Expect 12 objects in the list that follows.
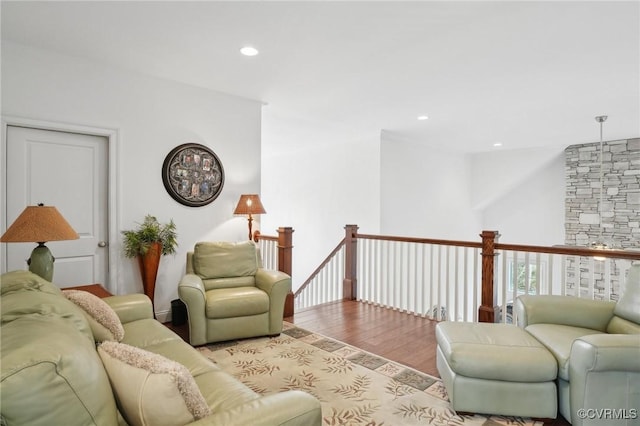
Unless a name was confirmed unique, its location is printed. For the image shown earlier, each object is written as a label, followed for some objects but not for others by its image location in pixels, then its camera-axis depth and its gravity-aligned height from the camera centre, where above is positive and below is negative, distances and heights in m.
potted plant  3.29 -0.37
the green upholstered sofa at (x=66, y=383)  0.81 -0.44
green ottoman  2.01 -0.97
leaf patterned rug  2.11 -1.23
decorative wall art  3.66 +0.39
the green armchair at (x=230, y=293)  3.05 -0.77
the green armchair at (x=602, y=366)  1.80 -0.82
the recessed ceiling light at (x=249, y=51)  2.87 +1.33
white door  2.88 +0.18
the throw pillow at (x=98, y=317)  1.80 -0.57
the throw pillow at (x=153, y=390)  1.00 -0.52
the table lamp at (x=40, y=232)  2.12 -0.14
